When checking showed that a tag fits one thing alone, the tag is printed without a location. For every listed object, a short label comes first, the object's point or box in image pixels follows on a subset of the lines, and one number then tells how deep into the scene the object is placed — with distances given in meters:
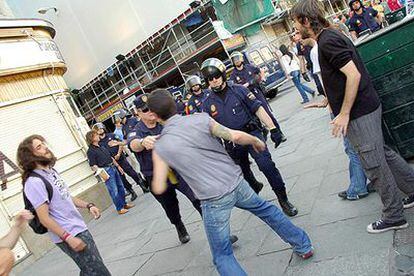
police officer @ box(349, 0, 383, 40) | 8.64
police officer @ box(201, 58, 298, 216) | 4.48
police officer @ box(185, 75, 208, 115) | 7.20
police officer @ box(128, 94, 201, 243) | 4.78
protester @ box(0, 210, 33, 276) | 2.10
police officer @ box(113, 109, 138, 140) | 8.55
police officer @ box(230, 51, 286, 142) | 8.34
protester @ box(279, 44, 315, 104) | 11.31
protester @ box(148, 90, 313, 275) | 3.00
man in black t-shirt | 3.08
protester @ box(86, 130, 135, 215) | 8.55
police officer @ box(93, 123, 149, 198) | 9.65
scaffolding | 21.62
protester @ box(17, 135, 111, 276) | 3.20
